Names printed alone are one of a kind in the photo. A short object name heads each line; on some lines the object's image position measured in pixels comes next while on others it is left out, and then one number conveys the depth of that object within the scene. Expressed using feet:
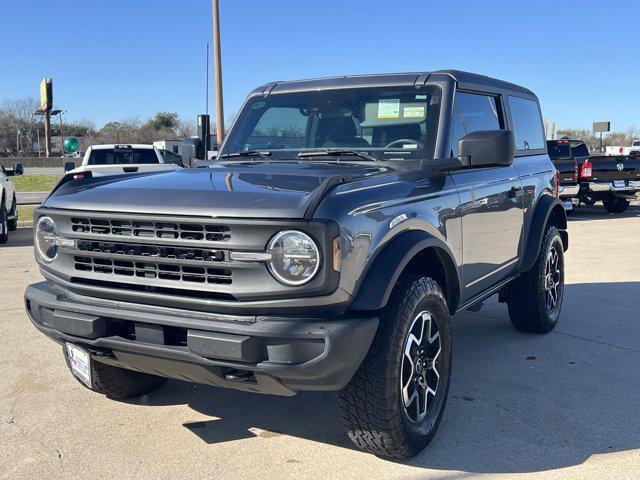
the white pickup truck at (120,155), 44.16
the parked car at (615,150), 85.63
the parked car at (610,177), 51.85
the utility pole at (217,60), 50.31
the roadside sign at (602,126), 110.69
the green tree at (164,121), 233.49
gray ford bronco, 9.00
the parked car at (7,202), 36.99
